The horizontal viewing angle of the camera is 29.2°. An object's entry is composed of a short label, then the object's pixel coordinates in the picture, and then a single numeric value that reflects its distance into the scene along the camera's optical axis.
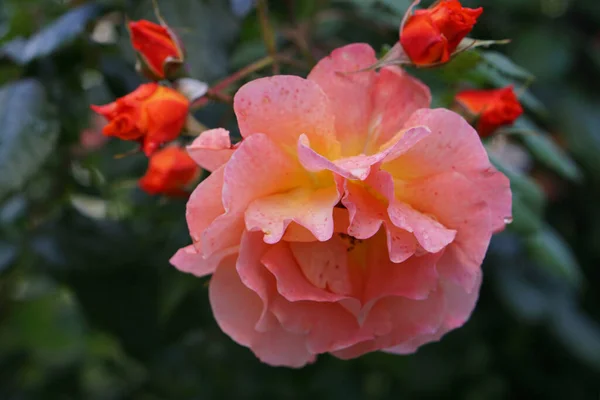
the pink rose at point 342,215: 0.28
